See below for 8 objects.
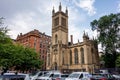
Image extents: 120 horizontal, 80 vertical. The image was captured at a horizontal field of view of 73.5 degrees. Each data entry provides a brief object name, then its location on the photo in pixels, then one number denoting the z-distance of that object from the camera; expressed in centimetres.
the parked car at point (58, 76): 1195
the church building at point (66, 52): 2684
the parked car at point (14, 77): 629
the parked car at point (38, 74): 1288
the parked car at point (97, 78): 1177
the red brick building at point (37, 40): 3436
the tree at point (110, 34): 2315
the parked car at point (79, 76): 1035
